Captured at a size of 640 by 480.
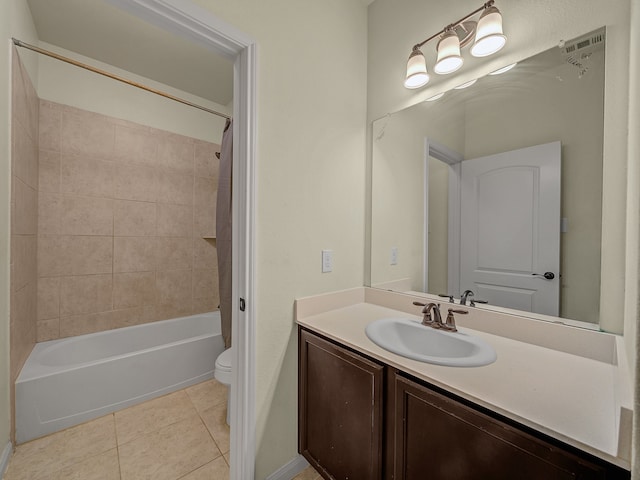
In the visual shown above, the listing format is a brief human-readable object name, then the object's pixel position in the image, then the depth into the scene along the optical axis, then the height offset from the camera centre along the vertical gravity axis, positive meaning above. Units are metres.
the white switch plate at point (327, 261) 1.43 -0.13
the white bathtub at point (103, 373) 1.53 -0.96
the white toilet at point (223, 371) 1.64 -0.86
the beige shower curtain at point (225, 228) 1.75 +0.05
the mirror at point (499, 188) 0.92 +0.22
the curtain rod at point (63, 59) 1.45 +1.07
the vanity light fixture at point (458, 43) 1.06 +0.87
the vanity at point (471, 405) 0.57 -0.45
